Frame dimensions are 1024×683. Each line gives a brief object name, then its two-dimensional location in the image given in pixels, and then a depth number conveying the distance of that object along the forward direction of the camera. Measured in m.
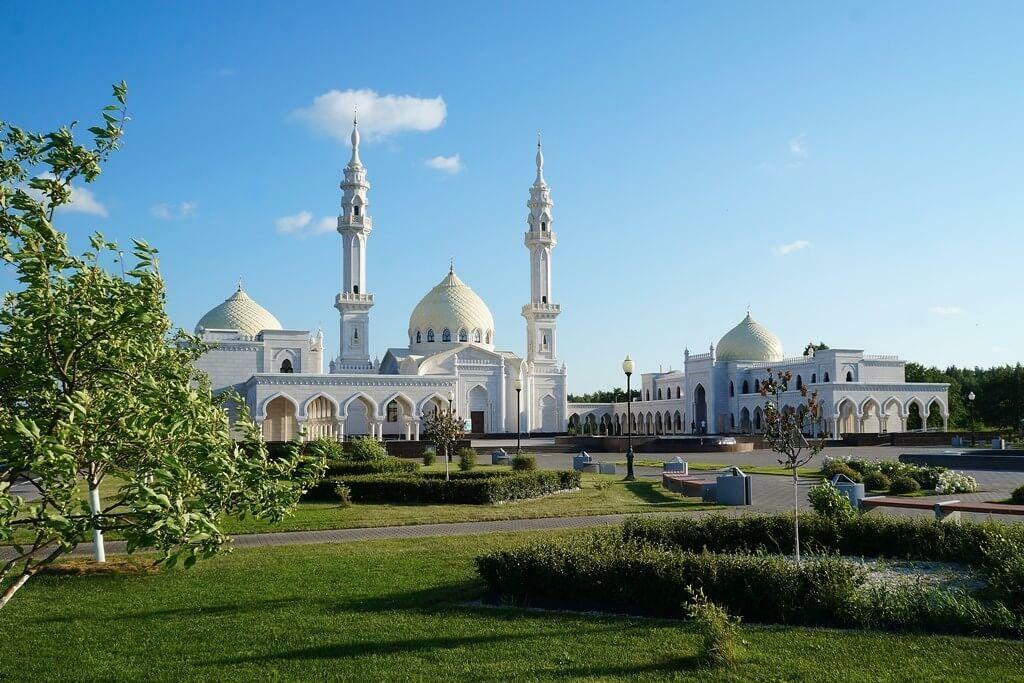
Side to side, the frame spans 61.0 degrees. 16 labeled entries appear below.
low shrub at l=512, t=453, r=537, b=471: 25.36
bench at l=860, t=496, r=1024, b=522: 12.66
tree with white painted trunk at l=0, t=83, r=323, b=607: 5.16
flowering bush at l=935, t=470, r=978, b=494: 19.67
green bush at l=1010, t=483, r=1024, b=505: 16.81
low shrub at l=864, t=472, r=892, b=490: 20.06
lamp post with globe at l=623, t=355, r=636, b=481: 25.38
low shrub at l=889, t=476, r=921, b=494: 19.77
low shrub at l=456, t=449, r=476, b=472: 26.85
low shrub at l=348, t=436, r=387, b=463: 27.25
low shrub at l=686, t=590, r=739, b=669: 6.82
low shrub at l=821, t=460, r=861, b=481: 20.37
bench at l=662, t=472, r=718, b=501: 18.61
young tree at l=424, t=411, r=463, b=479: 29.78
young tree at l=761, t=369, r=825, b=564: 10.59
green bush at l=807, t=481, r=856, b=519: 11.94
